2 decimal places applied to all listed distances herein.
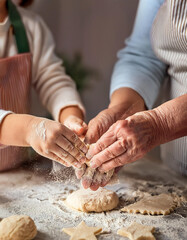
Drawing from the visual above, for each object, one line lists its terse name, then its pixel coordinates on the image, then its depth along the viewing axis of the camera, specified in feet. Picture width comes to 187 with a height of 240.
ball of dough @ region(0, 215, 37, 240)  2.70
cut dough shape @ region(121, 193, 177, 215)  3.19
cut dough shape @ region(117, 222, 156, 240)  2.77
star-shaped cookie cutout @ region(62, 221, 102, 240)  2.72
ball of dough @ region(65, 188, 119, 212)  3.22
